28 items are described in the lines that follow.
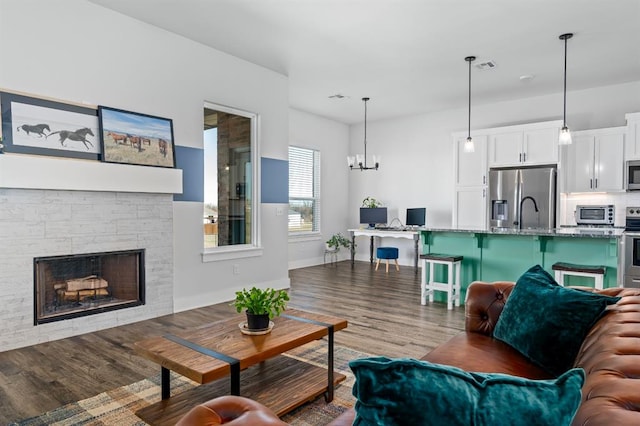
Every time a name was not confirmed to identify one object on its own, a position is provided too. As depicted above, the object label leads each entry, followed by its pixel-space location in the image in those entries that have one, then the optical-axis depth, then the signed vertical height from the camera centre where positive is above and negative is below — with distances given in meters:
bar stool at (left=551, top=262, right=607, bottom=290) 3.84 -0.62
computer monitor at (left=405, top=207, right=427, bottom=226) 7.60 -0.19
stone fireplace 3.32 -0.35
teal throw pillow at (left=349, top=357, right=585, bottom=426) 0.75 -0.37
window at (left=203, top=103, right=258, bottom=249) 4.97 +0.38
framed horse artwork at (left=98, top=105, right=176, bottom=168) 3.83 +0.69
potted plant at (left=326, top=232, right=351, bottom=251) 8.26 -0.75
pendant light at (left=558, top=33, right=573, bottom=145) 4.39 +0.81
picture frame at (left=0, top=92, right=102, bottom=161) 3.26 +0.68
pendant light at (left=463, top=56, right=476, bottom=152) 5.35 +0.81
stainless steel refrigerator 6.13 +0.14
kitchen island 4.08 -0.48
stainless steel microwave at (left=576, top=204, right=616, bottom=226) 5.94 -0.12
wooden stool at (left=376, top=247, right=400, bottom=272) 7.39 -0.85
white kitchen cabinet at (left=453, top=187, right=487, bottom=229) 6.77 -0.02
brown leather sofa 0.83 -0.50
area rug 2.22 -1.18
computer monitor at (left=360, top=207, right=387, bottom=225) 8.09 -0.17
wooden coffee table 1.96 -0.77
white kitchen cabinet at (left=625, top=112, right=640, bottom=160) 5.49 +0.96
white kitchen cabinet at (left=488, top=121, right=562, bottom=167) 6.12 +0.98
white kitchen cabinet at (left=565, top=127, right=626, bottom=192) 5.72 +0.68
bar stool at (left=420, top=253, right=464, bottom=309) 4.68 -0.87
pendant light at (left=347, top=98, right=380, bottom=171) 7.32 +0.87
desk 7.27 -0.51
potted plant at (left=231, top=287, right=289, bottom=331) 2.29 -0.57
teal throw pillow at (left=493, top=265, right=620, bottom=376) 1.70 -0.51
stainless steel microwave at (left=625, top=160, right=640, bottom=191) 5.55 +0.45
